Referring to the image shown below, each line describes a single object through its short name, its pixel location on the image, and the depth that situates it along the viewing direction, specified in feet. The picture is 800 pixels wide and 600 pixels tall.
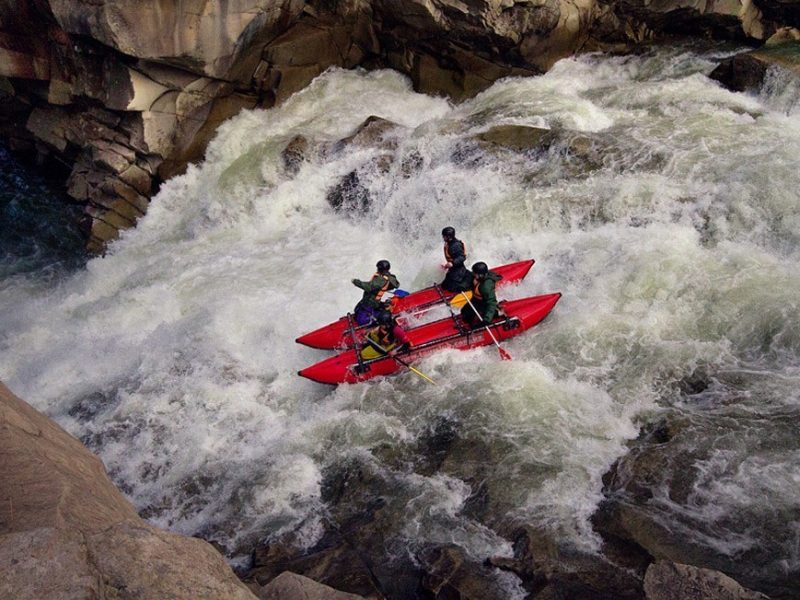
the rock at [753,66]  34.91
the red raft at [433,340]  25.53
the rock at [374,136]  37.68
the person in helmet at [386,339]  25.35
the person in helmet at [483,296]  25.17
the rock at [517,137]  34.53
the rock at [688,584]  13.30
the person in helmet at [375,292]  26.89
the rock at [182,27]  35.01
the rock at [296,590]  14.15
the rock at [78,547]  10.73
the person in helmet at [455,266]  27.76
